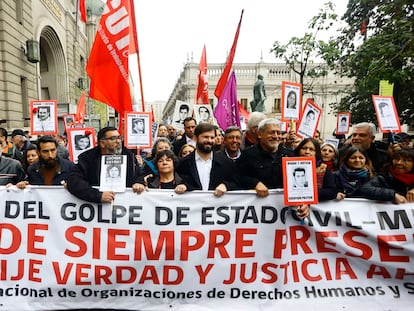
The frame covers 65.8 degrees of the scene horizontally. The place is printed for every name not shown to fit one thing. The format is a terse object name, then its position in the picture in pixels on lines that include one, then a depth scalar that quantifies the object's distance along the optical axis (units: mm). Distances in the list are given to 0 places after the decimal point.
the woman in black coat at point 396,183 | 2732
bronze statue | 14141
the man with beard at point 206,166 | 3121
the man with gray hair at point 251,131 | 4077
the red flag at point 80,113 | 8836
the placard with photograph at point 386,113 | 4547
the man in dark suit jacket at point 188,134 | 5383
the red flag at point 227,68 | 5750
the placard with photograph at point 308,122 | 4500
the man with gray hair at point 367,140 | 3896
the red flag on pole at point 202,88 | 8023
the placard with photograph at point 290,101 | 4734
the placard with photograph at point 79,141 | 4941
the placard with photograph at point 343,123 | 6729
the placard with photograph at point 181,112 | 7160
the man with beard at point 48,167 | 3305
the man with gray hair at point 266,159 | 2910
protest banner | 2736
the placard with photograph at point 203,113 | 7051
